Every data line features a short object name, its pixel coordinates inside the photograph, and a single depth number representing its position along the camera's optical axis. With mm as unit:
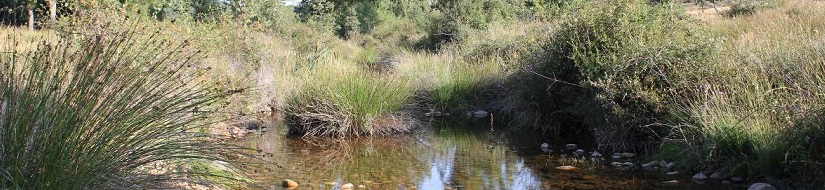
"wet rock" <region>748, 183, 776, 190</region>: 5312
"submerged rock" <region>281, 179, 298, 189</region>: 6031
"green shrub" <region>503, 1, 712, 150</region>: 7227
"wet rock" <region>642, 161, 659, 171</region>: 6723
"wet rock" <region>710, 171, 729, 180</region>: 6000
